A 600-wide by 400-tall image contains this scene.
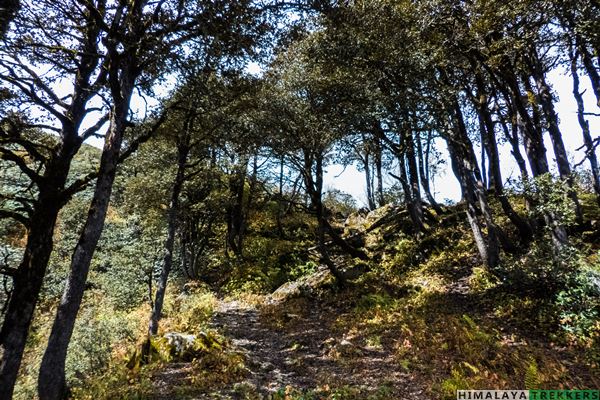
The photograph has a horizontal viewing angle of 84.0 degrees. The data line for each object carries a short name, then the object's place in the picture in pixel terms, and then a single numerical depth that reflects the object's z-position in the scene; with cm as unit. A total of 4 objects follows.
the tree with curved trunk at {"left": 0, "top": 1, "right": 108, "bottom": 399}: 621
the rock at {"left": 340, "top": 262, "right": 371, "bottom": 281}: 1555
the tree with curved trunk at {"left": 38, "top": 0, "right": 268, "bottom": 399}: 580
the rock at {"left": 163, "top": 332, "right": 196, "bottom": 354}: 887
